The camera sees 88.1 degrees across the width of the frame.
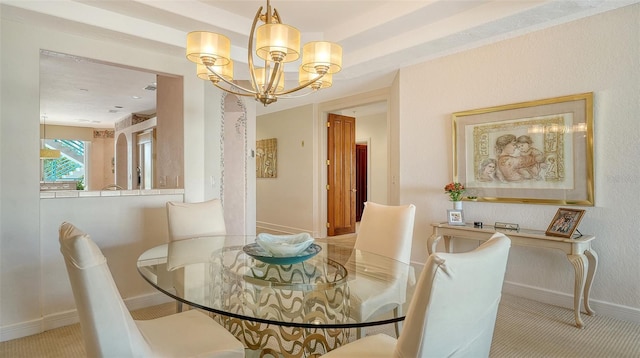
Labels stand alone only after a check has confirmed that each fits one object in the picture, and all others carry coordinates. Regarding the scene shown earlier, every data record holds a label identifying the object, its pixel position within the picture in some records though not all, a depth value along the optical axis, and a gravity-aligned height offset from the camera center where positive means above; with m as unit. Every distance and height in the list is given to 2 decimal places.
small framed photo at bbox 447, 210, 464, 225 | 3.32 -0.39
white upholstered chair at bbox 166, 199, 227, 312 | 2.15 -0.37
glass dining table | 1.38 -0.53
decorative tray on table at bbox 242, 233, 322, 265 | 1.88 -0.41
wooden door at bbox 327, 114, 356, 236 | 5.93 +0.08
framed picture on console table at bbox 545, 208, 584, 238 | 2.61 -0.36
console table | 2.50 -0.55
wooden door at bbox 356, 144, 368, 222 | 8.27 +0.06
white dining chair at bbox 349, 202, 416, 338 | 1.46 -0.48
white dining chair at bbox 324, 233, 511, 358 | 0.90 -0.36
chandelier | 1.87 +0.76
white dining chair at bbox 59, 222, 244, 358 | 1.07 -0.41
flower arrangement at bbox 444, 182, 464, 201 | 3.39 -0.12
